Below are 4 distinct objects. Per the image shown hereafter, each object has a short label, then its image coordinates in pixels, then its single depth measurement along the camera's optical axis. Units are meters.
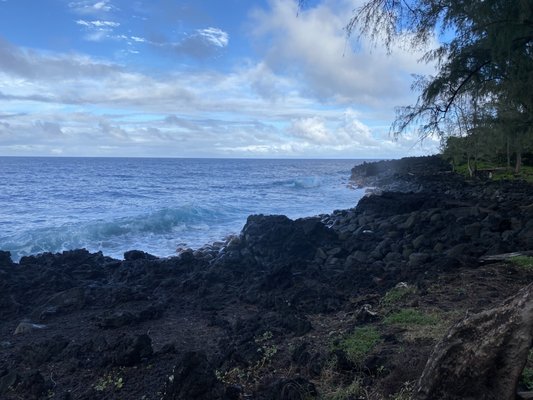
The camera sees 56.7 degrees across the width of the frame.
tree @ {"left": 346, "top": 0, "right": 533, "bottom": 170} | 9.04
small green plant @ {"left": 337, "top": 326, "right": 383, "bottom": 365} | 5.82
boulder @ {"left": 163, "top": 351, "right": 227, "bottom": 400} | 5.12
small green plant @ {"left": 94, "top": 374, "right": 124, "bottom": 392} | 6.27
